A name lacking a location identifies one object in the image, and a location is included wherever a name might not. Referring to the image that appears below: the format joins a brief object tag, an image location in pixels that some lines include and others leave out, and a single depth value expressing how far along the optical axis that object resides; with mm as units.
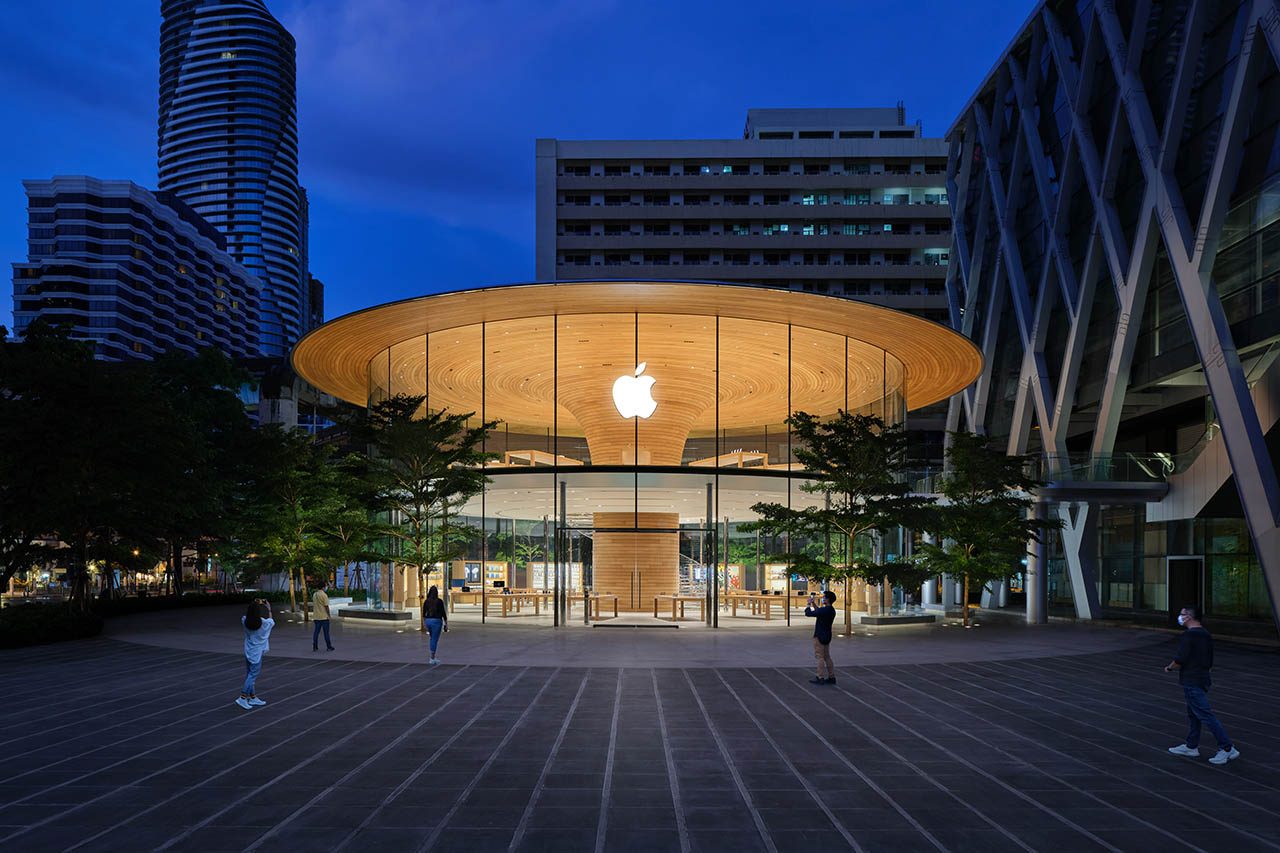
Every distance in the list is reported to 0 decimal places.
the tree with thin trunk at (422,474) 24797
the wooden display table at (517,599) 28469
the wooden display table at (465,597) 31781
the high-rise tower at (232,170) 198250
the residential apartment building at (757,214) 73438
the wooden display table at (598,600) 27595
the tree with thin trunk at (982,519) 26312
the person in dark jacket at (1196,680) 9336
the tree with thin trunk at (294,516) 26281
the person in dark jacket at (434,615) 17031
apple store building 25438
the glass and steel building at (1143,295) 25547
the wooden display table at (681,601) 26828
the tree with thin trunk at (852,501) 23250
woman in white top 12383
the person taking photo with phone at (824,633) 14586
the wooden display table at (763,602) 27997
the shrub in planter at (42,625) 20781
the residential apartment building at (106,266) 126188
